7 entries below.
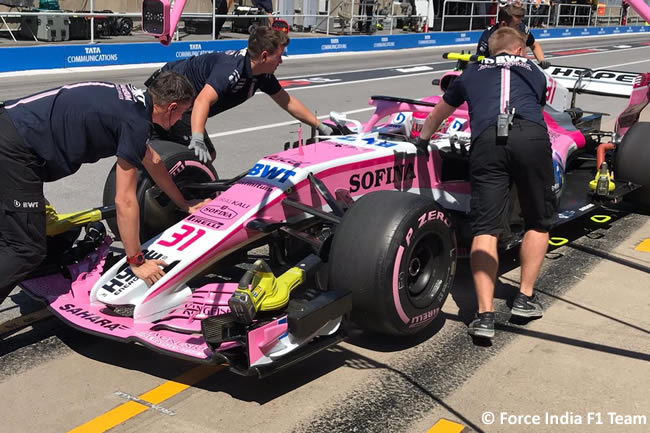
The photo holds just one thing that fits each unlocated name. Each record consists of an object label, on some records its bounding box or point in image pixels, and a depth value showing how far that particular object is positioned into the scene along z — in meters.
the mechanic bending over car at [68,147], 4.20
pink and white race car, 3.96
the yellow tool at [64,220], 4.79
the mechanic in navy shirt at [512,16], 7.66
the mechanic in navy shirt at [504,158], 4.81
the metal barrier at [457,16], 19.22
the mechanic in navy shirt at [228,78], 5.65
